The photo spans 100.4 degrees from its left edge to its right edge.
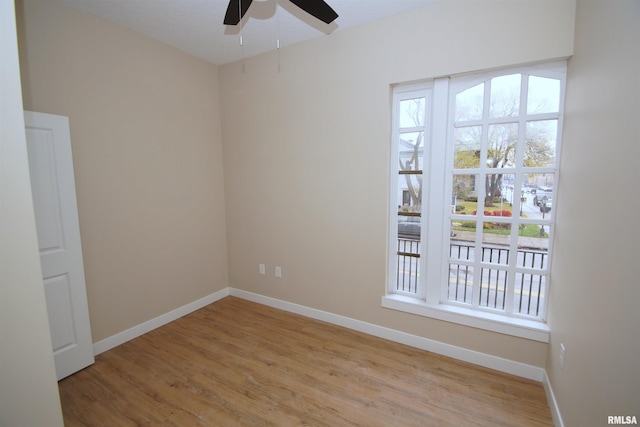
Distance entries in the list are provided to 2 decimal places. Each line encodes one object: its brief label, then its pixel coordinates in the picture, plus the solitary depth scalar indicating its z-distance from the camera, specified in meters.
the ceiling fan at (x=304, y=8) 1.54
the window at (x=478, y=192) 2.00
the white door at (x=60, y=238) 1.94
